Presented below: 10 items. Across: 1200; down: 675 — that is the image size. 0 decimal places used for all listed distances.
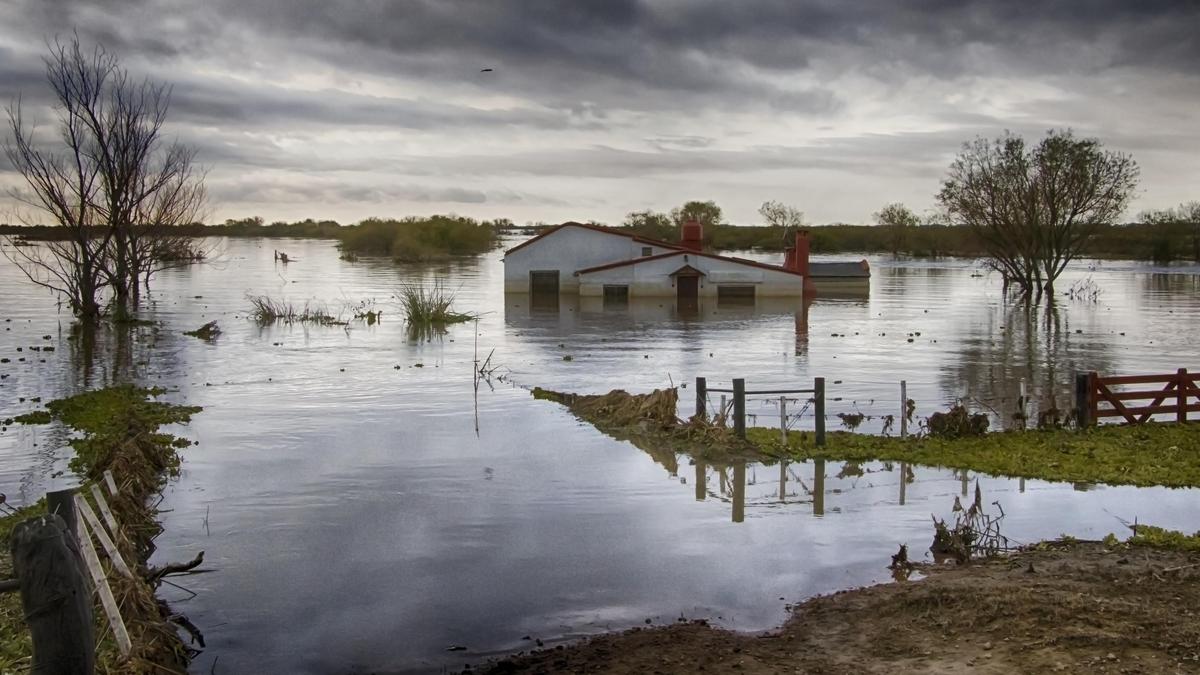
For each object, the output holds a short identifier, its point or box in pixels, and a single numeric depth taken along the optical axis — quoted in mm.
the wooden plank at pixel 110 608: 8766
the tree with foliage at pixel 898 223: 174150
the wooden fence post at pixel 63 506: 7648
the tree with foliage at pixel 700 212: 181500
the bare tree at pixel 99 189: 49281
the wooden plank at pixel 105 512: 10766
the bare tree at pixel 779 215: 190250
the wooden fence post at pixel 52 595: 6664
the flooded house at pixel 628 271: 72625
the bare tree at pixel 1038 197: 69688
